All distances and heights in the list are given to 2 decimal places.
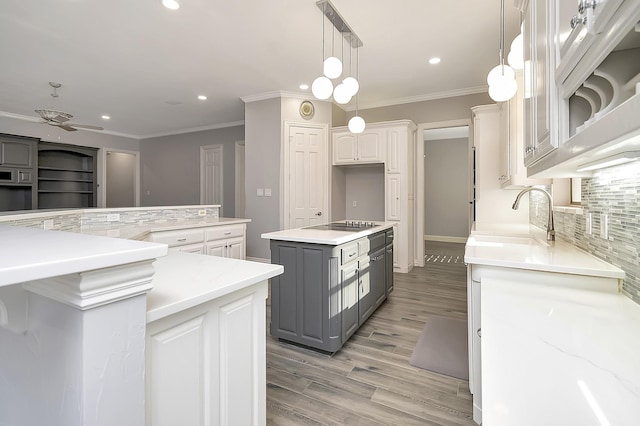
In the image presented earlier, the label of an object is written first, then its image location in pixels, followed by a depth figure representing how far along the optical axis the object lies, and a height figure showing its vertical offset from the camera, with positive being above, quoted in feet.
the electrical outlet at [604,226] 4.64 -0.21
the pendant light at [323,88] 8.19 +3.34
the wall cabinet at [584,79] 2.05 +1.26
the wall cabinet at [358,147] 16.74 +3.67
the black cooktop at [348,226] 9.44 -0.46
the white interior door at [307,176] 16.65 +2.03
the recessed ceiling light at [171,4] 8.84 +6.07
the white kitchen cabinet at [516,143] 7.69 +1.86
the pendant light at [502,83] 5.61 +2.39
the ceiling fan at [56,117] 13.43 +4.23
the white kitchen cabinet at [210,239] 11.00 -1.10
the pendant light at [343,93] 8.64 +3.39
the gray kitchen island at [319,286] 7.52 -1.91
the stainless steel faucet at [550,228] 7.06 -0.36
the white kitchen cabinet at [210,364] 2.71 -1.54
